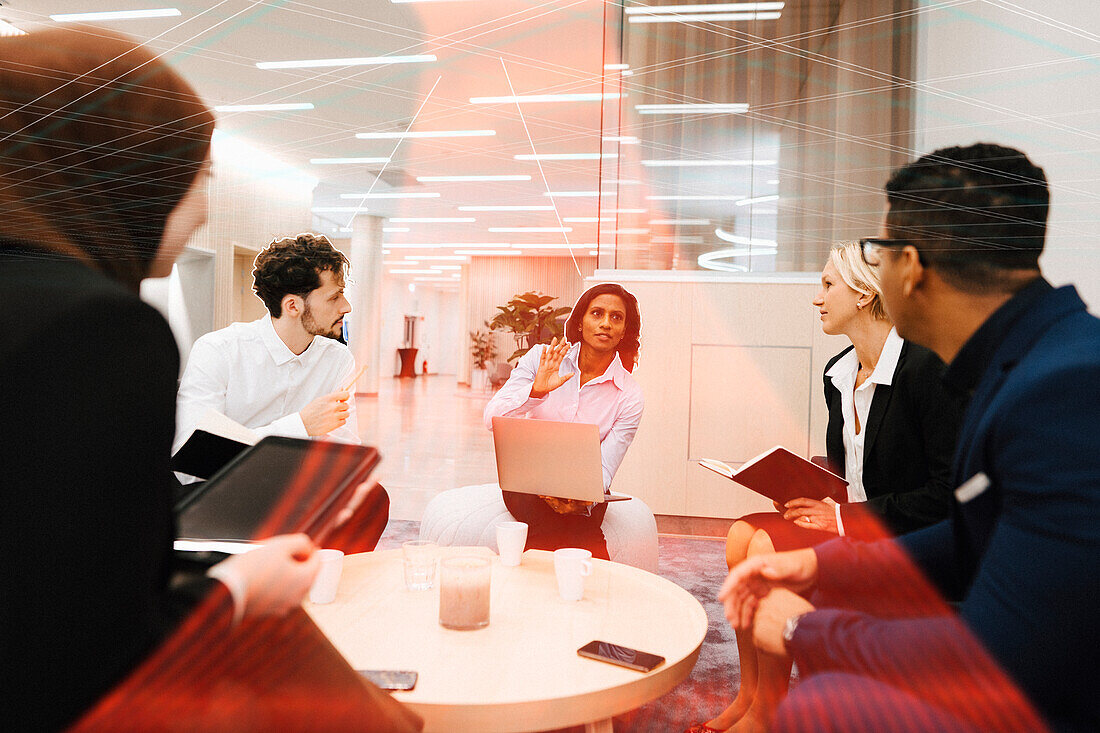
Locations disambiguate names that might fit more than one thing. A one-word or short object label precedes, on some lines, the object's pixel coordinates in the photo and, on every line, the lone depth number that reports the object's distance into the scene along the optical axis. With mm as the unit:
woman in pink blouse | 2324
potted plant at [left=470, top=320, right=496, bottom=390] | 13205
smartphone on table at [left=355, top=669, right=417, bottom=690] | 871
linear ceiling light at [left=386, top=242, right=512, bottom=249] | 11922
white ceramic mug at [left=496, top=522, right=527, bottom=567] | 1441
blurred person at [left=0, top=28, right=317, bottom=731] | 424
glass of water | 1283
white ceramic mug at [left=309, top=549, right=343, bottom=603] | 1193
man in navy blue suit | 610
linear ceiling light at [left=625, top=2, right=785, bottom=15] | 3338
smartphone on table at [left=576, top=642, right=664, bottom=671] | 962
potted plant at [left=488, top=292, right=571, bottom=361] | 4617
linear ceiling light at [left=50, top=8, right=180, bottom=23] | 3031
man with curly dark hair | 2045
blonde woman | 1467
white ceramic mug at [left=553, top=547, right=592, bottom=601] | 1240
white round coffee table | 869
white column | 9711
